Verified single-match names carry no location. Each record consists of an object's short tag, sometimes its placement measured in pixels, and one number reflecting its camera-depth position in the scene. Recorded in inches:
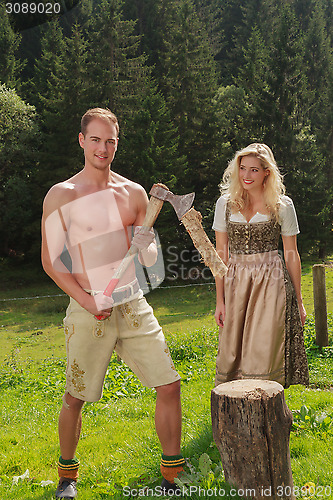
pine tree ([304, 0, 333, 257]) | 1127.3
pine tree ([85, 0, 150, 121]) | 1087.0
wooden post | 295.3
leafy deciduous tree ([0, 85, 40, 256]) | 1034.7
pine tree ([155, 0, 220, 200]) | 1097.4
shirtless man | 126.0
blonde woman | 166.4
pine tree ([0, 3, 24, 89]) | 1225.4
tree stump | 105.5
